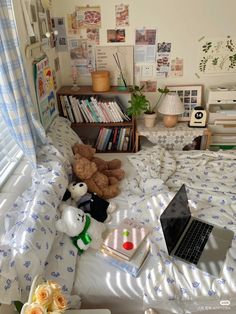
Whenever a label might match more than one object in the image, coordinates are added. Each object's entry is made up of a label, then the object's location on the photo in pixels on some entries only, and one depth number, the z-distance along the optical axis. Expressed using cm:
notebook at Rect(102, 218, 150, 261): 132
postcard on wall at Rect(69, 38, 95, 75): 242
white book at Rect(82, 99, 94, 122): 236
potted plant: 230
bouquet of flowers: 83
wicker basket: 231
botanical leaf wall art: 238
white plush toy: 136
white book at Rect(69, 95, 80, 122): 236
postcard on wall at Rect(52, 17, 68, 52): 235
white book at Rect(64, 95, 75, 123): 236
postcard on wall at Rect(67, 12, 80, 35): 234
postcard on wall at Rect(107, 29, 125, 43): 236
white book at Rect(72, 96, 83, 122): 236
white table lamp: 235
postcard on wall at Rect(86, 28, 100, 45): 236
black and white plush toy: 159
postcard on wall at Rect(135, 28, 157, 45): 236
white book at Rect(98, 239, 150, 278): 126
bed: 111
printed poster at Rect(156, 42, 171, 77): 241
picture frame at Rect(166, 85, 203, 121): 252
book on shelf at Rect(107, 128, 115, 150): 247
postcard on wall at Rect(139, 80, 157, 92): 255
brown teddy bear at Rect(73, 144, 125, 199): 174
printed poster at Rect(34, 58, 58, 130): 184
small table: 238
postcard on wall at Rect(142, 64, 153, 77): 248
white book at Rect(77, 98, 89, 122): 237
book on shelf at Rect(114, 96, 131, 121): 241
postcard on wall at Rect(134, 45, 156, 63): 242
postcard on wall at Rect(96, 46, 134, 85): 242
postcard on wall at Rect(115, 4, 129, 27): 229
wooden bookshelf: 236
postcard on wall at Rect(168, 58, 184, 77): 246
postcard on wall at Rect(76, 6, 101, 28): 230
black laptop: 129
